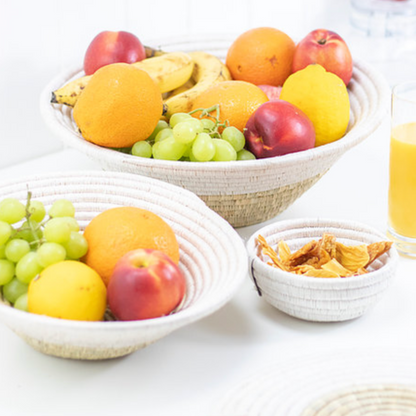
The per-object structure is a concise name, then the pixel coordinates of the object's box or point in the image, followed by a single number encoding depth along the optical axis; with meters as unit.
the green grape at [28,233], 1.02
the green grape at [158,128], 1.21
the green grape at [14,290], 1.01
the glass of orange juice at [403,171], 1.15
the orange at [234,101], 1.21
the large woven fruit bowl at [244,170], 1.13
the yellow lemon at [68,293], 0.96
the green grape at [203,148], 1.13
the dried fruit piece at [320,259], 1.09
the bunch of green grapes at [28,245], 0.99
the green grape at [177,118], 1.20
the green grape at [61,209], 1.04
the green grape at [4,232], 1.00
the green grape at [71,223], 1.01
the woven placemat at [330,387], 0.94
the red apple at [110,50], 1.31
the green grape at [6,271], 1.00
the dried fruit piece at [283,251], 1.09
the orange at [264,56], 1.32
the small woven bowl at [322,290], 1.03
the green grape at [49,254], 0.99
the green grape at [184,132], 1.14
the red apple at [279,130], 1.16
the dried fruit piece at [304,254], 1.09
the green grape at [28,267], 0.99
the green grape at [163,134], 1.19
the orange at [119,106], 1.16
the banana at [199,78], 1.27
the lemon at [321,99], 1.22
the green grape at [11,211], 1.02
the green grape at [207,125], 1.18
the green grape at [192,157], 1.16
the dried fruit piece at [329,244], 1.10
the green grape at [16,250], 1.00
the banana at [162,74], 1.27
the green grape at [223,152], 1.15
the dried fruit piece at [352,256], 1.08
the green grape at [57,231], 1.00
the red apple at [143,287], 0.96
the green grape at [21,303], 0.99
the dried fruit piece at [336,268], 1.07
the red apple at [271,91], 1.29
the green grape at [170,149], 1.15
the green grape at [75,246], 1.01
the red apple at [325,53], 1.30
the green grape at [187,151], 1.16
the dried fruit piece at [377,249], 1.08
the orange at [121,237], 1.02
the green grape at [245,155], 1.17
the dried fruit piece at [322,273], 1.05
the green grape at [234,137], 1.17
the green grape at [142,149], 1.17
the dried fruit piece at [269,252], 1.07
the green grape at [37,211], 1.04
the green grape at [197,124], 1.14
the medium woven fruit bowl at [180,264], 0.92
